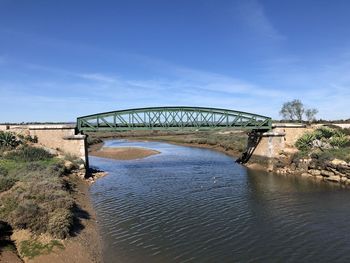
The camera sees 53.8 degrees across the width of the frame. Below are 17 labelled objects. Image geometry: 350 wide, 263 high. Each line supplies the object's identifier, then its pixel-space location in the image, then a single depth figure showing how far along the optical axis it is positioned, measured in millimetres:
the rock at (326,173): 36897
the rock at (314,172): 38866
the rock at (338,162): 36484
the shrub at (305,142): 46031
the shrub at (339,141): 44625
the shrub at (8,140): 40750
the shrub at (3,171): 27645
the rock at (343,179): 35059
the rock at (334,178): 35769
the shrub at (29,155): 36375
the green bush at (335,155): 38169
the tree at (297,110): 88056
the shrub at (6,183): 23983
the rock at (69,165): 37156
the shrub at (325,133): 47350
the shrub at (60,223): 17594
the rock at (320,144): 44781
